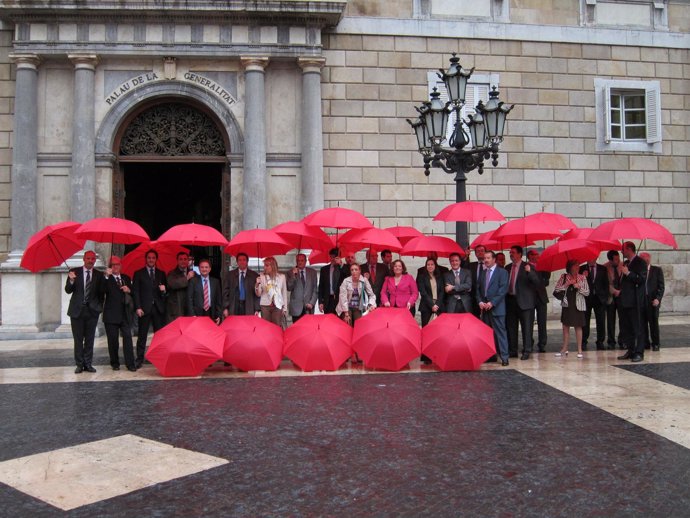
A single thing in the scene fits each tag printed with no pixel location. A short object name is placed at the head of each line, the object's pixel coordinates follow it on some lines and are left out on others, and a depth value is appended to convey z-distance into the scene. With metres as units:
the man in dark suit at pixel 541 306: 11.83
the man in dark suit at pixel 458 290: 10.64
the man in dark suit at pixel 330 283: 11.45
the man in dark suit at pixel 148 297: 10.38
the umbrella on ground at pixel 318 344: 9.55
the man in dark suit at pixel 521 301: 11.00
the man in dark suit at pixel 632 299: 10.62
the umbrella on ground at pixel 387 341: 9.52
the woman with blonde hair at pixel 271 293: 10.90
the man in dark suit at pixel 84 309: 9.75
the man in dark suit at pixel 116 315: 9.97
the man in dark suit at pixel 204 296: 10.35
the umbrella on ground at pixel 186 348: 9.14
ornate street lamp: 11.07
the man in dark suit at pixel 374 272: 11.21
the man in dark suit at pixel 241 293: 10.91
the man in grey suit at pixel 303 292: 11.32
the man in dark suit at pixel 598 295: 12.03
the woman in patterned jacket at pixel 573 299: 11.09
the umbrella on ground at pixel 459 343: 9.50
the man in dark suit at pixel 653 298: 11.36
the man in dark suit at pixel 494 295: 10.57
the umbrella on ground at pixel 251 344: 9.55
